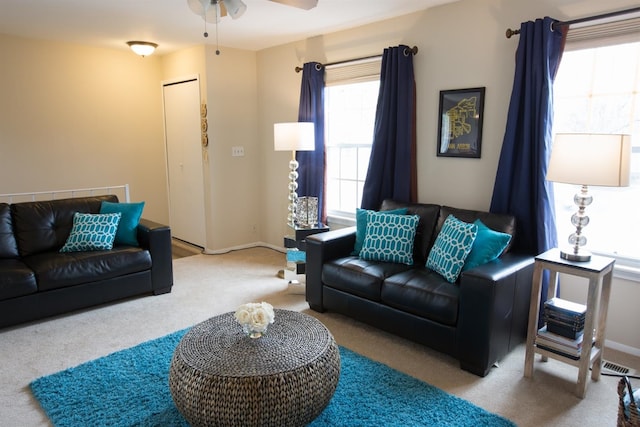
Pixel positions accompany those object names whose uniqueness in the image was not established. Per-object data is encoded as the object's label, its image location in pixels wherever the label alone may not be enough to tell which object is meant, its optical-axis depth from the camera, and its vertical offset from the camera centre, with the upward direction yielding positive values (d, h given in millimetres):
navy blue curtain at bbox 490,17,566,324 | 2879 +39
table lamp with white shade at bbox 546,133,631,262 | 2240 -88
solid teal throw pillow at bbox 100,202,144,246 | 3859 -651
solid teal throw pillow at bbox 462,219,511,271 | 2789 -628
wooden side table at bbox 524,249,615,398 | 2344 -883
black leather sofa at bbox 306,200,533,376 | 2518 -927
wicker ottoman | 1815 -977
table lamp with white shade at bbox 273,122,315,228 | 4082 +91
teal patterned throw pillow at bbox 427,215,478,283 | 2824 -654
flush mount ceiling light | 4773 +1053
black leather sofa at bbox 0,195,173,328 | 3166 -923
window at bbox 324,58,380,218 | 4254 +155
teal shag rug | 2148 -1312
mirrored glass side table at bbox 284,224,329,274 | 4066 -852
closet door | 5227 -186
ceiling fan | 2375 +751
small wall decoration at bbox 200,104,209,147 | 5020 +230
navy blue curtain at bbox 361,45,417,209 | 3697 +125
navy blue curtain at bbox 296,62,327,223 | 4484 +256
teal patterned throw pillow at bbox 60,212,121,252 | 3625 -725
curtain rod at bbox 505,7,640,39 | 2580 +793
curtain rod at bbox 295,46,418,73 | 3660 +803
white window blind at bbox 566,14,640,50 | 2605 +702
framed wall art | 3375 +193
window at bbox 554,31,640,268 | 2744 +211
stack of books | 2482 -1033
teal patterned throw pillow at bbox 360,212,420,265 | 3264 -683
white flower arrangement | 2080 -803
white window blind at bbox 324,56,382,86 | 4004 +707
